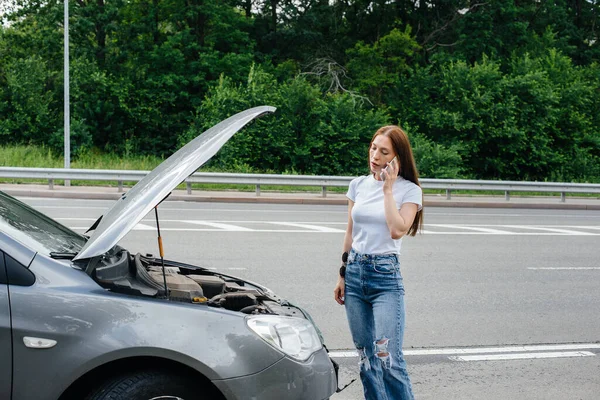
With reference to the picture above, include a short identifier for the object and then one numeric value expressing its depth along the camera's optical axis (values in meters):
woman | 3.72
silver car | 2.76
